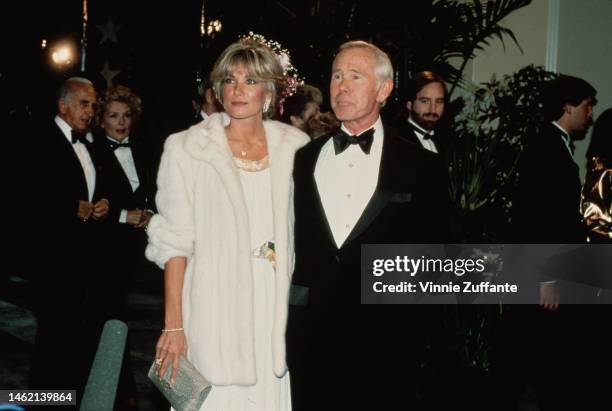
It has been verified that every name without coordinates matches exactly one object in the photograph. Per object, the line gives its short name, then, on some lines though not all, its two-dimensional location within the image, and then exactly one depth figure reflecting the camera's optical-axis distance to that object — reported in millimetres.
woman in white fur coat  3027
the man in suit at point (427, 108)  5855
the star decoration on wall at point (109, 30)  12883
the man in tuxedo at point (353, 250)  3111
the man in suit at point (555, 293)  4527
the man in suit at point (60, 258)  4871
